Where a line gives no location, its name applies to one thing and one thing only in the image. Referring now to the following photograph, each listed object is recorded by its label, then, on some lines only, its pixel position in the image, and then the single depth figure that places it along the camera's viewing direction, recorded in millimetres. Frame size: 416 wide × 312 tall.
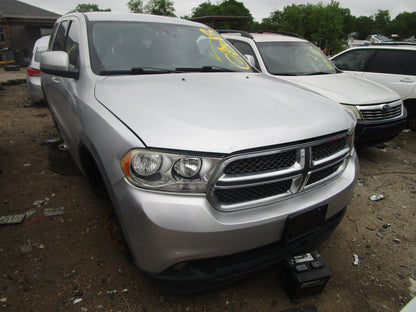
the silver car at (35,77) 5764
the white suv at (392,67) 5262
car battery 1792
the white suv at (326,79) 3791
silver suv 1358
